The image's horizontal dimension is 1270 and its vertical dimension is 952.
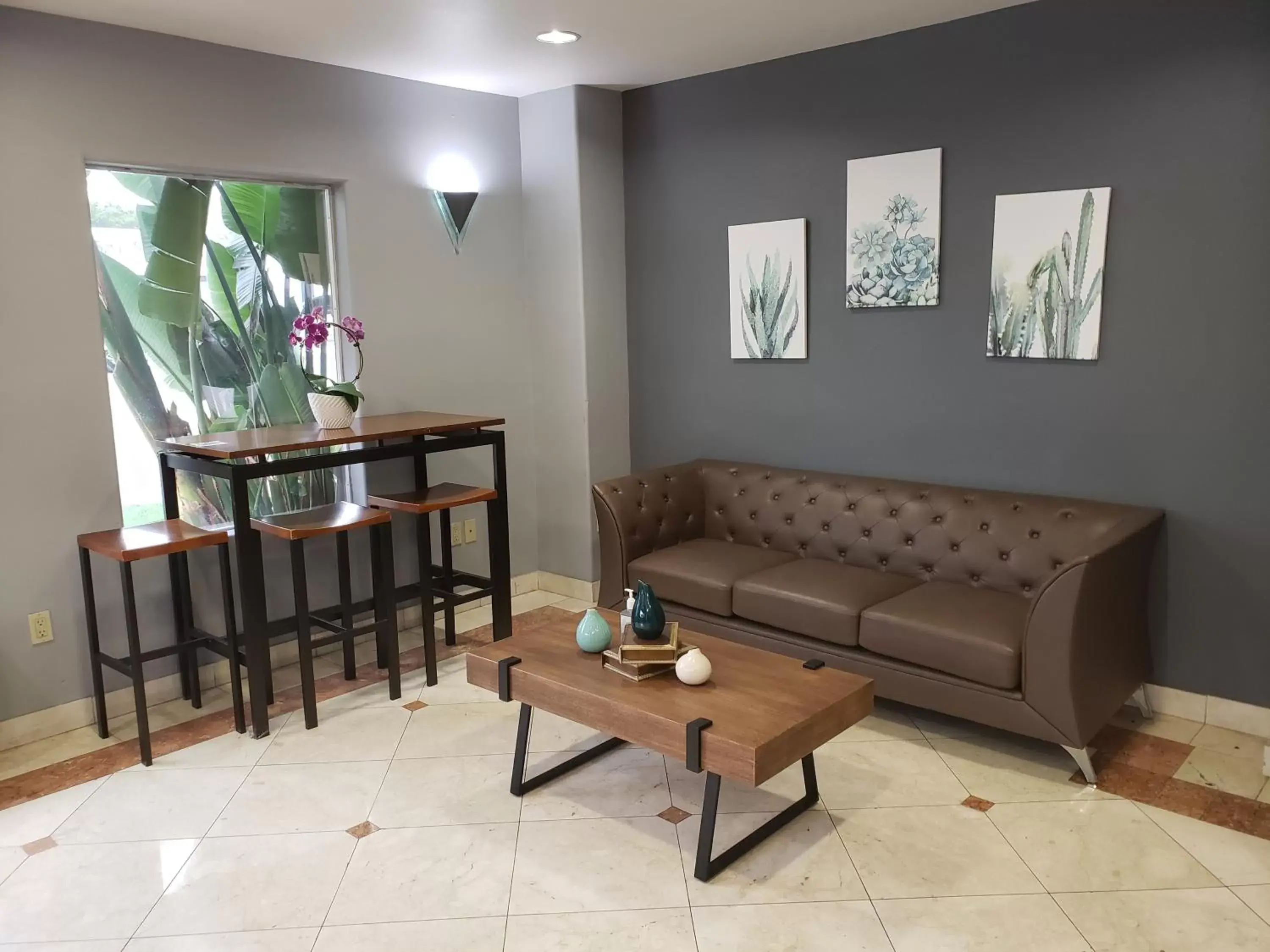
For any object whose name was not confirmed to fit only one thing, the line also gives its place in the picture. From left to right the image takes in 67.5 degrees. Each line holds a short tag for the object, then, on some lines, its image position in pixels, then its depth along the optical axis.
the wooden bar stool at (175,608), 3.13
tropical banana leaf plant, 3.68
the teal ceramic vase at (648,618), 2.71
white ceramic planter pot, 3.79
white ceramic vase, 2.62
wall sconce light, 4.46
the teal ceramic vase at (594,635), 2.89
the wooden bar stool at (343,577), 3.39
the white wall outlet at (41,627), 3.37
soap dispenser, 2.78
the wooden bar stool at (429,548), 3.83
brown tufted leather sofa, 2.91
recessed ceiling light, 3.60
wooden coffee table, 2.35
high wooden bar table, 3.29
